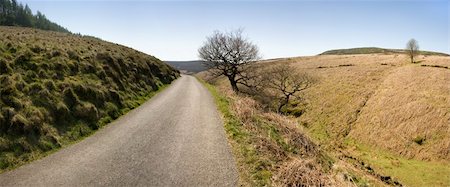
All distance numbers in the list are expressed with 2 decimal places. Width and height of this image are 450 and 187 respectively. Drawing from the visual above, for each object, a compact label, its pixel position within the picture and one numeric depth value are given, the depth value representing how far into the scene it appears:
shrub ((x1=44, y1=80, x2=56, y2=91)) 20.42
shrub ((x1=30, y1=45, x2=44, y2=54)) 26.20
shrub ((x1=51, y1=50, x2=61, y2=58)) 26.60
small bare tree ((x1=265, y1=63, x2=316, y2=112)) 49.39
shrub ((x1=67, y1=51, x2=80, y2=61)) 28.45
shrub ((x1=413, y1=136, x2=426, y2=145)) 30.53
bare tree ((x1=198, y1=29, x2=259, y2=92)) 54.56
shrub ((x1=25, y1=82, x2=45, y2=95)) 18.84
